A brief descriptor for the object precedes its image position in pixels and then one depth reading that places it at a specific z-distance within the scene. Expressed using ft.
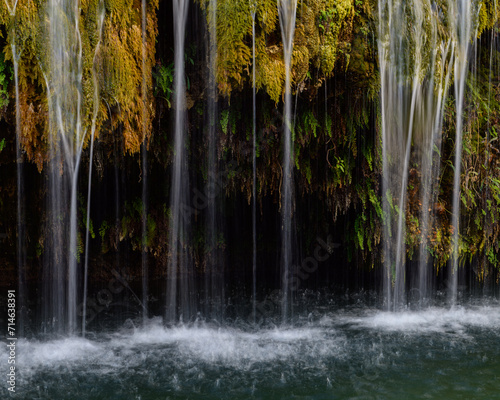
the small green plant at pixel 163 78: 19.08
